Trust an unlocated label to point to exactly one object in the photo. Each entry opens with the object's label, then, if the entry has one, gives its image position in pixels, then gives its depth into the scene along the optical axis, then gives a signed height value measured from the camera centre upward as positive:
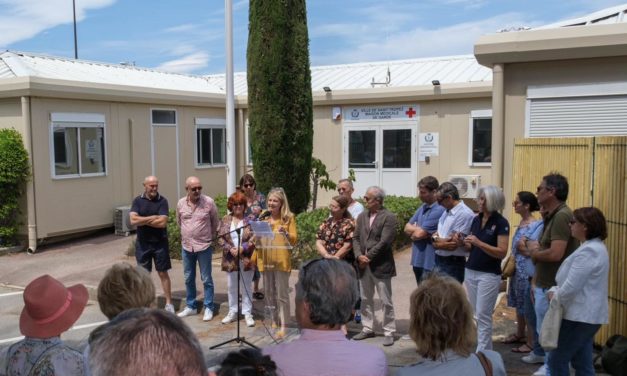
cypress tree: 11.89 +1.28
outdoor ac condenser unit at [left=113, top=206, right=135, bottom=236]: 13.47 -1.64
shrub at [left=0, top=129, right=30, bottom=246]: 11.35 -0.53
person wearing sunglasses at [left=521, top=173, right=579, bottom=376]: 4.74 -0.75
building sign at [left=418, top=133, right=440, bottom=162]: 15.02 +0.17
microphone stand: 6.33 -1.56
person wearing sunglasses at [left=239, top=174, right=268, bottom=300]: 7.47 -0.67
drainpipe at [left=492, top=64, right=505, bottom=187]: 8.15 +0.42
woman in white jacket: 4.21 -1.05
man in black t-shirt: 7.54 -1.08
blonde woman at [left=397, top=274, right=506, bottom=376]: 2.52 -0.85
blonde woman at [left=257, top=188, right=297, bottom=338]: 6.72 -1.25
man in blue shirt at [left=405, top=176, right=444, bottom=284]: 6.30 -0.85
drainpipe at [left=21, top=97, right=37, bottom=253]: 11.80 -1.05
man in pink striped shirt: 7.39 -1.05
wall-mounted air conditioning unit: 14.09 -0.78
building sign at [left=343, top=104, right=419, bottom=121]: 15.29 +1.07
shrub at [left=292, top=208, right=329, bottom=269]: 10.16 -1.62
